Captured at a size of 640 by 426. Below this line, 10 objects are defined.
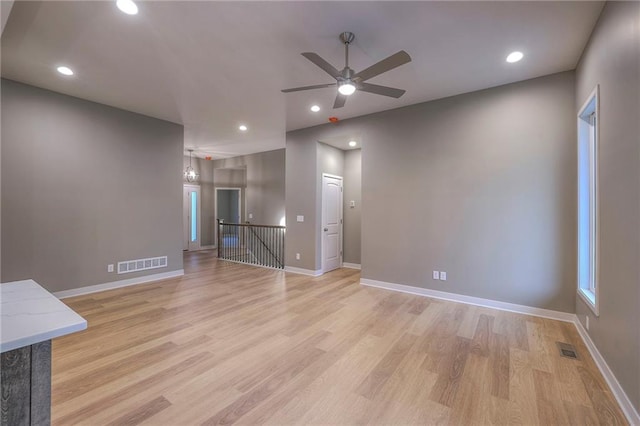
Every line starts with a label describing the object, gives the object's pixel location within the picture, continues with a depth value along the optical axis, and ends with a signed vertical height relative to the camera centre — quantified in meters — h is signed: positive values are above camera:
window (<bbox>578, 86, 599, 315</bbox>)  3.00 +0.11
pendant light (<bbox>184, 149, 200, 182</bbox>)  8.10 +1.21
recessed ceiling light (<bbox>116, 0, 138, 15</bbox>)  2.27 +1.78
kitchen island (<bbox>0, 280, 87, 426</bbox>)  0.91 -0.51
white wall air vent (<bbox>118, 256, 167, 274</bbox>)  4.75 -0.94
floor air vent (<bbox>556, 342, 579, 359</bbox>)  2.58 -1.36
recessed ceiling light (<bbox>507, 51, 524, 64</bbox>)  3.00 +1.78
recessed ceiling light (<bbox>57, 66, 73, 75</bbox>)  3.37 +1.82
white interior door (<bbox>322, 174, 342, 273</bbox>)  5.82 -0.21
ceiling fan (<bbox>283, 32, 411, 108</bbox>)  2.41 +1.35
